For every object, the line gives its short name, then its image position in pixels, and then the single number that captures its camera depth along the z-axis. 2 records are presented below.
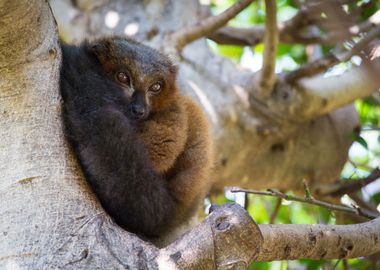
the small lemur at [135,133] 5.44
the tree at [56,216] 4.54
